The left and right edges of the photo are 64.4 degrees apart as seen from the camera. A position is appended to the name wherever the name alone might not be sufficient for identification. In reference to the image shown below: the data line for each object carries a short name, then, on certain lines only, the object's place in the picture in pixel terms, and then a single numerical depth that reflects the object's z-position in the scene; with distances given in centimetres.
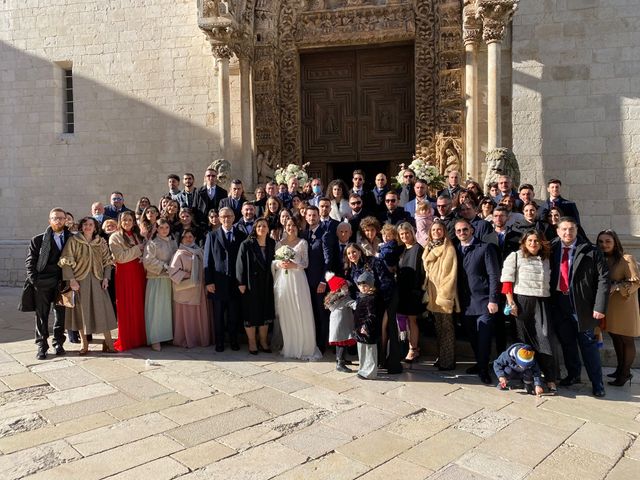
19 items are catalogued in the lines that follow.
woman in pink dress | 671
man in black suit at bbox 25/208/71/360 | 627
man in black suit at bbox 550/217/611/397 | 508
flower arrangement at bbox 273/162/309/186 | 883
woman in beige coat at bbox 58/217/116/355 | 640
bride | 633
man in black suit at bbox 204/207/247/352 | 662
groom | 635
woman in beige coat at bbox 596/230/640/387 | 524
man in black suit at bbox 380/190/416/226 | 675
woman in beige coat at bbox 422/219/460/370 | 559
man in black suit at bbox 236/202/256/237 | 681
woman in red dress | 658
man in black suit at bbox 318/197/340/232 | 648
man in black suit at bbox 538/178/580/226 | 672
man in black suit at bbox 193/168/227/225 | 838
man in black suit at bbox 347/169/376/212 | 735
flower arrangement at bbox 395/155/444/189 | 811
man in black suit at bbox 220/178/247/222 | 771
